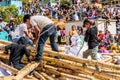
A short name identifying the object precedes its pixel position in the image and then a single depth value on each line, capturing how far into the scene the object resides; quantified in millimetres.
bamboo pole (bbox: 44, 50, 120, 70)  9266
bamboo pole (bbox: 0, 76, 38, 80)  8881
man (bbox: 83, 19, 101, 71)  10703
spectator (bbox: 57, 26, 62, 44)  22425
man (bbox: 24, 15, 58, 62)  9805
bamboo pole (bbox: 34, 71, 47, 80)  9523
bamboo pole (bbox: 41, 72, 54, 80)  9500
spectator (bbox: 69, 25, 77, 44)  17078
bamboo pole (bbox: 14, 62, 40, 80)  8943
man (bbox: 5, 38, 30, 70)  10367
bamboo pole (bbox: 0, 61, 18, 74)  9717
